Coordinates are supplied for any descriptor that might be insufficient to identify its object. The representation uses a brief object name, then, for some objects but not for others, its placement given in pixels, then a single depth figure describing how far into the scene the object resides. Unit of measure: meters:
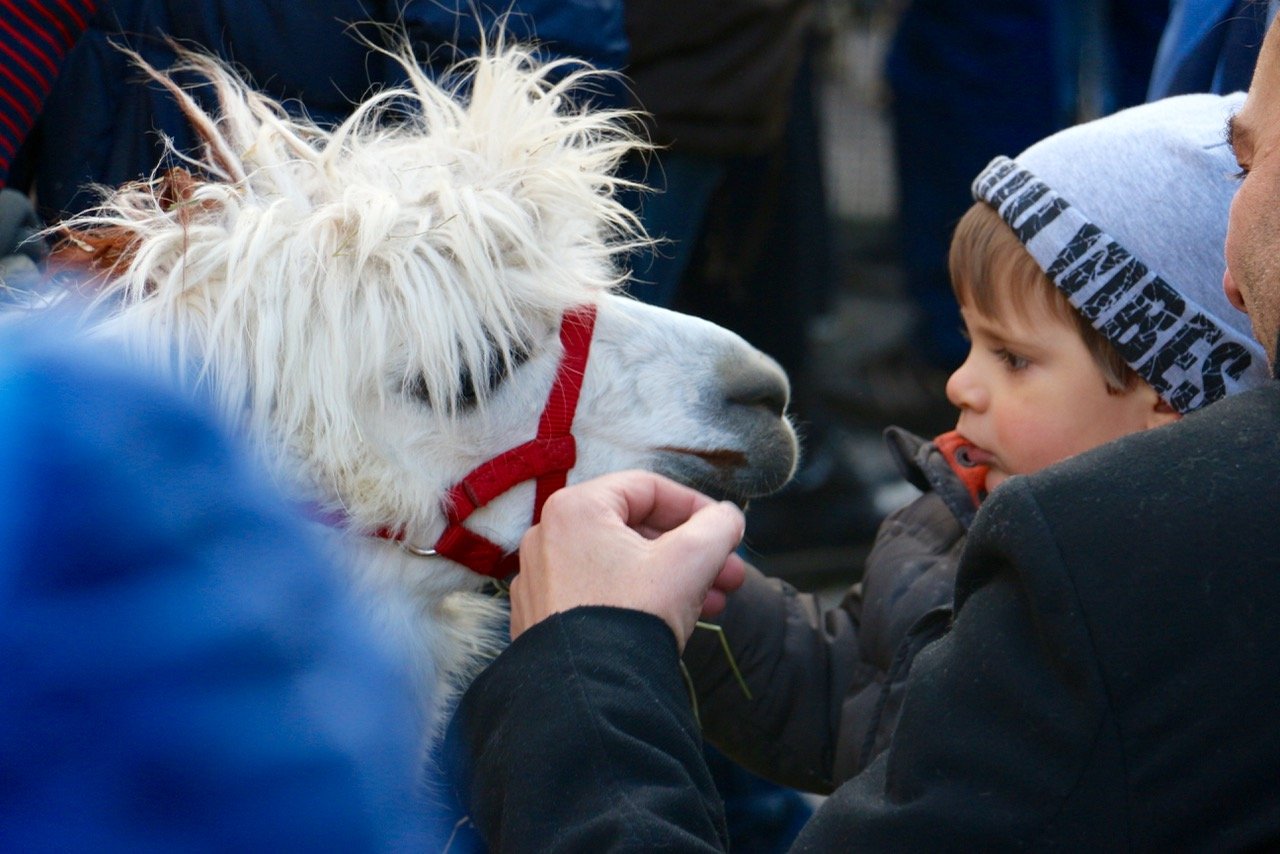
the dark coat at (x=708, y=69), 5.22
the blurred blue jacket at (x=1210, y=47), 4.85
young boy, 4.76
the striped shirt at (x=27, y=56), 4.76
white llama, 4.71
